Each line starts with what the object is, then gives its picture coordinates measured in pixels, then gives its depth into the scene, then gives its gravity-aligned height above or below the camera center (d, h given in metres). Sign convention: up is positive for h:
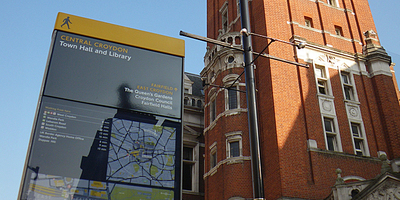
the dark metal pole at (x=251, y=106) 10.08 +3.97
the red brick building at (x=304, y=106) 21.70 +8.84
